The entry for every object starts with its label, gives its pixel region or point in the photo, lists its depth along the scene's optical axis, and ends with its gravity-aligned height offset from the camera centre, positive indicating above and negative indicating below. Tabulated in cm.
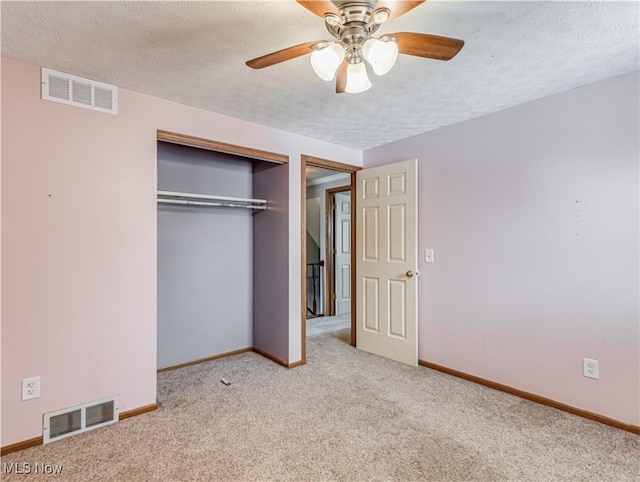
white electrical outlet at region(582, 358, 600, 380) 226 -85
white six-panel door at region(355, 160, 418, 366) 329 -19
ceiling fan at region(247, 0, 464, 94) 125 +81
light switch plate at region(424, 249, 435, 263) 322 -14
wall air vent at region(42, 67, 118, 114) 204 +96
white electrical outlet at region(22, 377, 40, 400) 197 -84
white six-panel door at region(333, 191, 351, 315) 546 -14
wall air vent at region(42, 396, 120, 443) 203 -109
